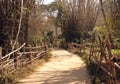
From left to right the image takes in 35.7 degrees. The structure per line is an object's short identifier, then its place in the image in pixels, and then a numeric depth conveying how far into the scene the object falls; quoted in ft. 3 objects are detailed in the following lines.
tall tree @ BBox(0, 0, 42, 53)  24.82
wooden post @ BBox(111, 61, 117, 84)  14.63
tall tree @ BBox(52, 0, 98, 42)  60.79
